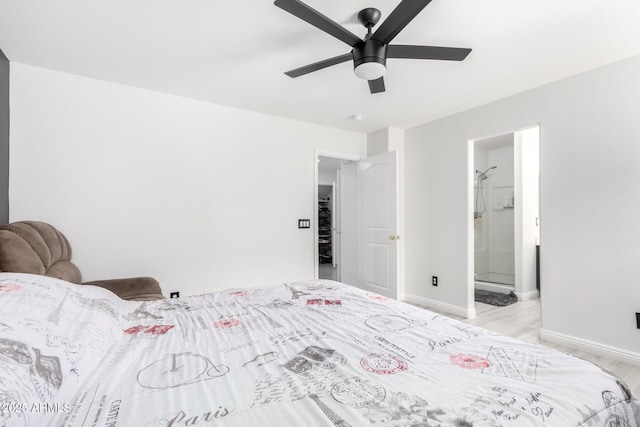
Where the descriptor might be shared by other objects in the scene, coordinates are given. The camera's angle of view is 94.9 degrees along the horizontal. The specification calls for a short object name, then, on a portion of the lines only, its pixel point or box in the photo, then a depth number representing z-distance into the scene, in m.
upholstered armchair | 1.68
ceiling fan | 1.41
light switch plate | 3.64
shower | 5.39
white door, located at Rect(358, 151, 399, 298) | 3.71
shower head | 5.37
